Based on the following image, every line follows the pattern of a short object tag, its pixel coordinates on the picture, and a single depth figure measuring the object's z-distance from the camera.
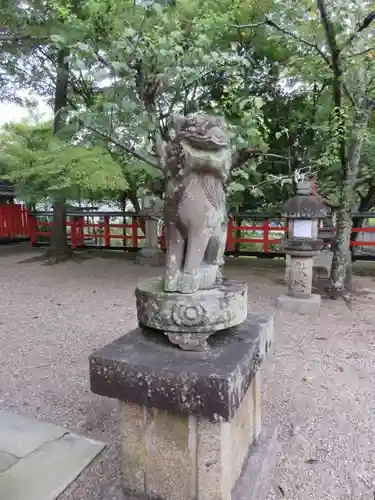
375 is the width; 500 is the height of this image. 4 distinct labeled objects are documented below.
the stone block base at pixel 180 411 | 1.46
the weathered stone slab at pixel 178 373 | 1.43
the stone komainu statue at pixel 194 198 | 1.60
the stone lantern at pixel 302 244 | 5.37
